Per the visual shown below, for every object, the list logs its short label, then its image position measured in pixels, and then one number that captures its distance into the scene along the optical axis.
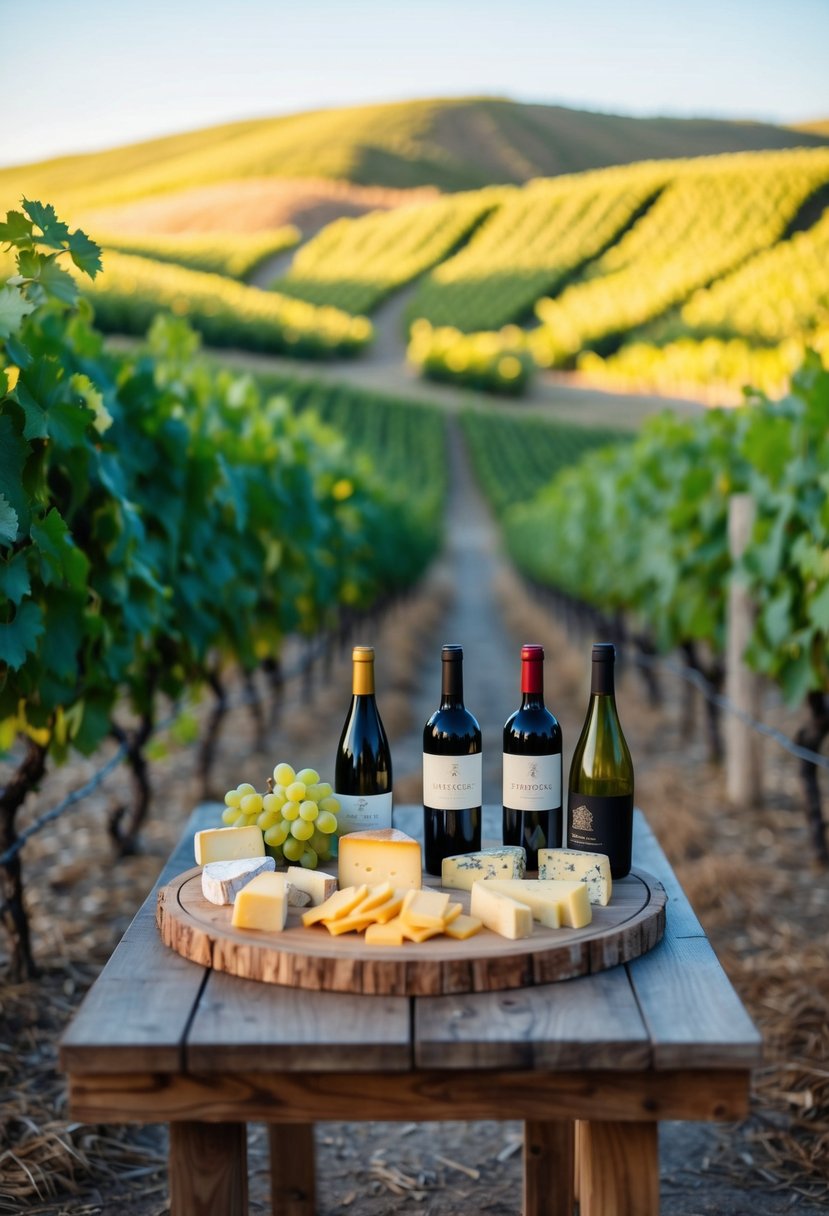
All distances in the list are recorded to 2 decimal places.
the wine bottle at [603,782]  1.85
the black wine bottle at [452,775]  1.79
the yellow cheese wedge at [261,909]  1.57
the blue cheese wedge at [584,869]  1.72
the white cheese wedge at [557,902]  1.60
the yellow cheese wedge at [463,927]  1.55
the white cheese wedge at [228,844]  1.82
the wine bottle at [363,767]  1.90
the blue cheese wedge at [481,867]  1.75
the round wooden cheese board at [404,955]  1.48
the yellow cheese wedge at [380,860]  1.71
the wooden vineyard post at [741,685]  5.16
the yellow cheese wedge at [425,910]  1.54
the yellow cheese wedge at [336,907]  1.59
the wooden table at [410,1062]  1.35
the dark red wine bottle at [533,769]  1.79
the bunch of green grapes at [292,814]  1.82
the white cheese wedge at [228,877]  1.70
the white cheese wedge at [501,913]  1.54
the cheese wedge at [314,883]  1.69
